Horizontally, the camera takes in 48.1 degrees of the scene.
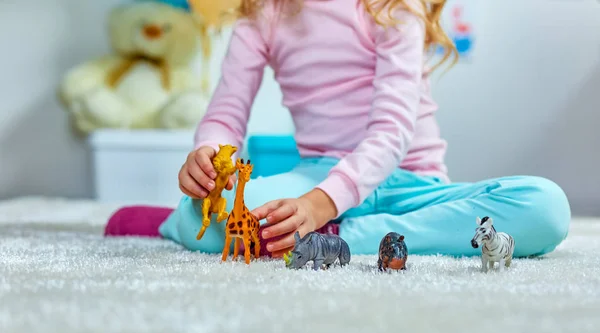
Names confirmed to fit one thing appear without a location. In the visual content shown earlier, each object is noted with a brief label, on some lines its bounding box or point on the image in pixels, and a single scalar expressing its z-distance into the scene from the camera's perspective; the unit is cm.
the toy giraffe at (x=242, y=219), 74
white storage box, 193
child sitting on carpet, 88
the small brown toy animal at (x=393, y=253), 70
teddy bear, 199
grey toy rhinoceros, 69
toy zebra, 70
